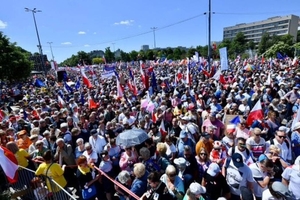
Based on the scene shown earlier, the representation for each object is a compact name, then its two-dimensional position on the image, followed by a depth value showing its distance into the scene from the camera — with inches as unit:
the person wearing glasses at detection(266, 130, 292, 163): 174.1
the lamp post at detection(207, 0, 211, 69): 836.6
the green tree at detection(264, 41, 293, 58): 1774.2
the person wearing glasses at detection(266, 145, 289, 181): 149.9
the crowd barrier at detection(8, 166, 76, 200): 176.2
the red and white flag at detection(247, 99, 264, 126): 242.1
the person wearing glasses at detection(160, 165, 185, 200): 138.8
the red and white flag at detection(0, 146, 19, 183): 162.9
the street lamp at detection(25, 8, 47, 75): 1355.8
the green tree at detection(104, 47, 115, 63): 3250.5
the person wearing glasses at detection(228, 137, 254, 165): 163.5
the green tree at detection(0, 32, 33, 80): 1027.3
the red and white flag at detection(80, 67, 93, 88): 514.3
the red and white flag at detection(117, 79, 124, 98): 409.4
